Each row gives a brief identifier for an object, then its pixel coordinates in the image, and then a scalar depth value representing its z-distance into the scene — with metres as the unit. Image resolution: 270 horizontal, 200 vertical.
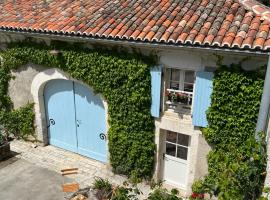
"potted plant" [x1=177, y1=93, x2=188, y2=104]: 9.04
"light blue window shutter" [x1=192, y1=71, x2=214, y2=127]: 8.22
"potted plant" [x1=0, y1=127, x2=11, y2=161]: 11.54
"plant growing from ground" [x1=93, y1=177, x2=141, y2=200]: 8.53
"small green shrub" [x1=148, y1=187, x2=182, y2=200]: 8.07
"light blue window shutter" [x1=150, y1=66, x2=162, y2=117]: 8.90
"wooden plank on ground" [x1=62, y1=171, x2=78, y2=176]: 10.82
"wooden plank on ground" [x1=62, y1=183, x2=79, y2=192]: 9.96
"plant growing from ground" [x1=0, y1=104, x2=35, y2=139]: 12.45
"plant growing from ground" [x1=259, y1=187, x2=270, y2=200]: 5.93
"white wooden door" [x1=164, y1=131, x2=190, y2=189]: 9.69
